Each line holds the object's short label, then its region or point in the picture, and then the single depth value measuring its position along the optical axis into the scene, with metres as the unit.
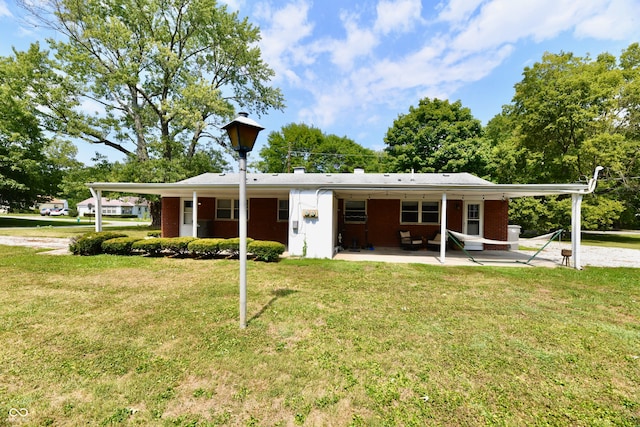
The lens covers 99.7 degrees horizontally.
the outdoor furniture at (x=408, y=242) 11.32
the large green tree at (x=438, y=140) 20.75
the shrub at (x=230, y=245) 8.90
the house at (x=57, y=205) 61.89
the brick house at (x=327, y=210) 9.25
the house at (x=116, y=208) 50.91
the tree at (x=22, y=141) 17.09
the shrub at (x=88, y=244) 9.03
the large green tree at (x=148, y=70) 17.75
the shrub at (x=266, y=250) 8.49
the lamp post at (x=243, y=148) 3.56
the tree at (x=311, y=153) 31.00
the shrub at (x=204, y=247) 8.91
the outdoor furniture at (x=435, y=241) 11.10
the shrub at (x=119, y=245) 9.14
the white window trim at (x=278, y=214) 12.44
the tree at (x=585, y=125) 17.50
